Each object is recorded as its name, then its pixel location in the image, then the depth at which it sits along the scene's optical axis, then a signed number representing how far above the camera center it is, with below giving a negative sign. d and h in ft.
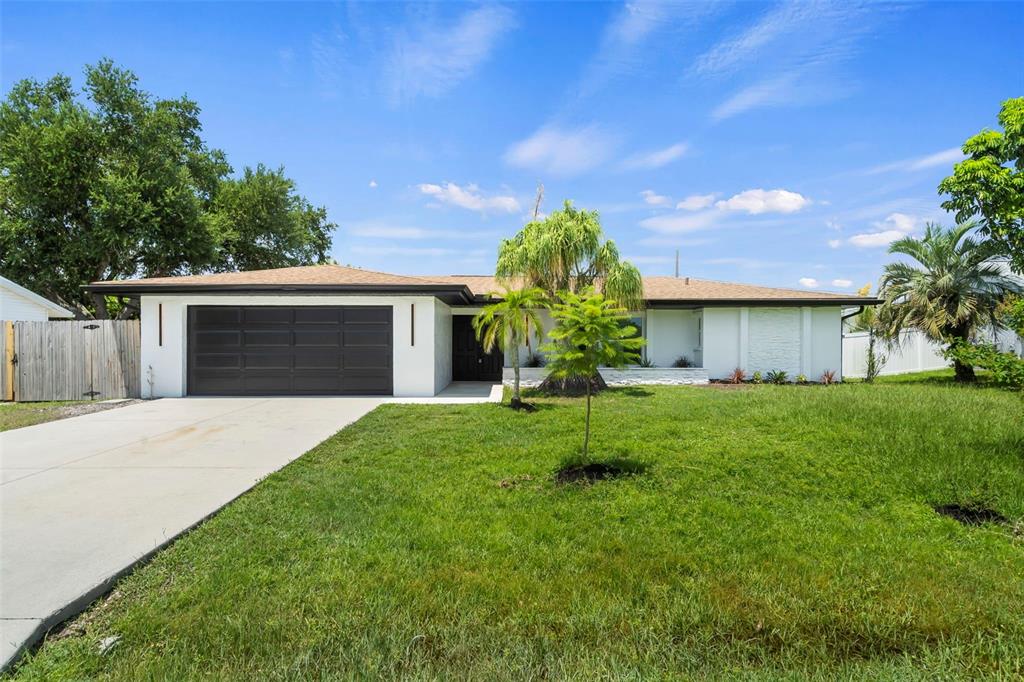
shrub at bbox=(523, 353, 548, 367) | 49.93 -2.30
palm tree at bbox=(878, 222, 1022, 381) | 46.34 +5.32
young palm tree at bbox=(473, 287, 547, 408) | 32.63 +1.51
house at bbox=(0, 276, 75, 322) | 51.93 +3.71
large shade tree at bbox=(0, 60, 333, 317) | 62.34 +19.85
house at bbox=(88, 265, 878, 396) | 39.45 +0.39
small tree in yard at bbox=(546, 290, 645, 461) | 17.56 +0.02
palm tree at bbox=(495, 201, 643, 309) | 39.27 +6.77
